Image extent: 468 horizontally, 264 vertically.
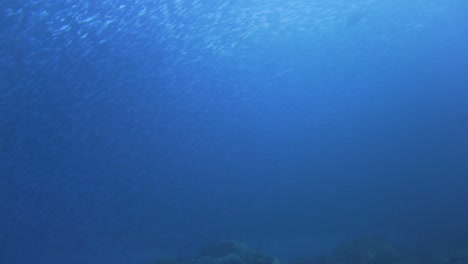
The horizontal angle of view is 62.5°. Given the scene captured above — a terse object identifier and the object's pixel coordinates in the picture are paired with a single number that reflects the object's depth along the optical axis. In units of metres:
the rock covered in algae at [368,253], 13.45
